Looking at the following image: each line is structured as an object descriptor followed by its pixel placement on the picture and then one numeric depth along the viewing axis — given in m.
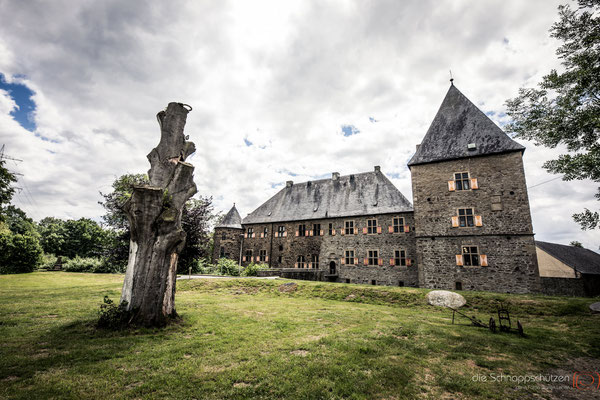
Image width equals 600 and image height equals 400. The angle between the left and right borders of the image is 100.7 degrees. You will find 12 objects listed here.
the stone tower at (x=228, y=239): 27.61
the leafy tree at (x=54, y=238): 39.53
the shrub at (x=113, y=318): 5.57
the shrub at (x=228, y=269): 21.74
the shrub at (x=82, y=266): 24.10
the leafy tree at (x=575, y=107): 8.47
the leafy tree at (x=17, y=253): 20.97
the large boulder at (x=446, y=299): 10.50
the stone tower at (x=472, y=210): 14.91
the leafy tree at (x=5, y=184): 15.48
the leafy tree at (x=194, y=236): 19.47
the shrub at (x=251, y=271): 20.44
